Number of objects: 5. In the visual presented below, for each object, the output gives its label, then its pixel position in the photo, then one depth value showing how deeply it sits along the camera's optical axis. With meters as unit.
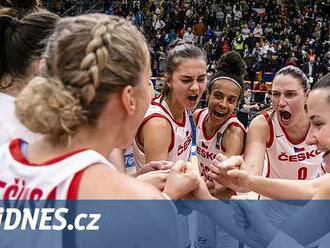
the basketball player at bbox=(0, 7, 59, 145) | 1.81
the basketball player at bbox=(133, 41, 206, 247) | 2.51
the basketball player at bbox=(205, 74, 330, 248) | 1.57
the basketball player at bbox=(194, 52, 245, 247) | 2.88
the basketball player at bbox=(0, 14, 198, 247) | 1.03
